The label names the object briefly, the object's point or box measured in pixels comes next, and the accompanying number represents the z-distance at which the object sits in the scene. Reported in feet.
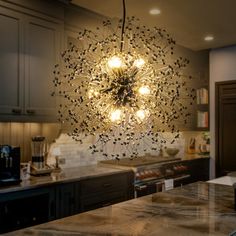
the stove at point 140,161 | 13.03
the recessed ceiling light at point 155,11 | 11.27
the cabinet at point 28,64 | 9.58
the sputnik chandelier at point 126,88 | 6.91
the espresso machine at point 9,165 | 9.11
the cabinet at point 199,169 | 16.15
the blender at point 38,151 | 10.85
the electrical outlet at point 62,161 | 12.10
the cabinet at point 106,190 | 10.52
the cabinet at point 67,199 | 9.78
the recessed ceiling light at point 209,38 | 15.03
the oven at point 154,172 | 12.57
